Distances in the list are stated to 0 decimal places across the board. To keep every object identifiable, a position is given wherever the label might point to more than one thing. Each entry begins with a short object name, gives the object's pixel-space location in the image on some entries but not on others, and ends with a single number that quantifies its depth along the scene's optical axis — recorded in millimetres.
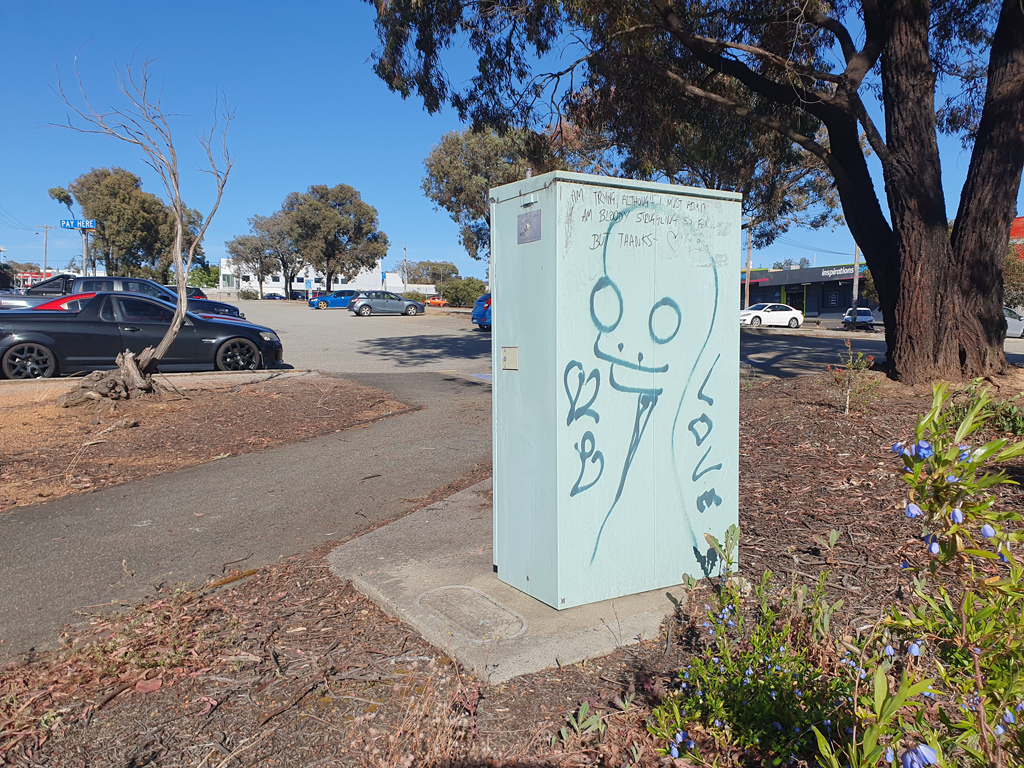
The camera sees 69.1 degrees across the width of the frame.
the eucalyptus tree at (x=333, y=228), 65500
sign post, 35316
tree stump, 8797
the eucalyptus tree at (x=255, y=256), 76375
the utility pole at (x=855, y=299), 36969
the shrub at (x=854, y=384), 6671
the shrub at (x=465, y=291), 54281
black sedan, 11133
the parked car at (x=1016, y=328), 29125
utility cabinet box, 3367
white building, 98275
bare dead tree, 9180
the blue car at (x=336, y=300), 52547
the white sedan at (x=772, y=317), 39188
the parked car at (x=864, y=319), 37781
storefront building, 53000
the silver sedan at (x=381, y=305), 43812
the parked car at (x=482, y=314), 28281
